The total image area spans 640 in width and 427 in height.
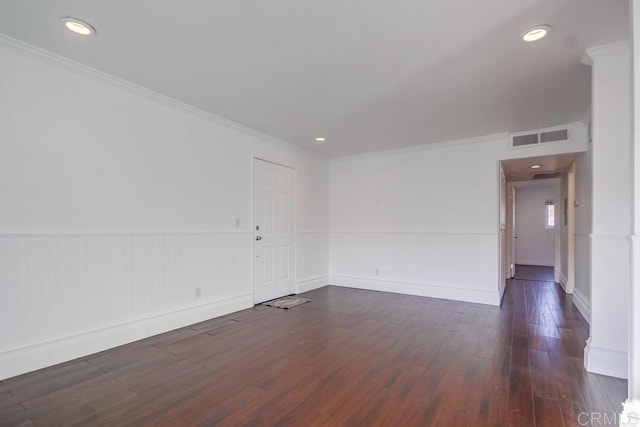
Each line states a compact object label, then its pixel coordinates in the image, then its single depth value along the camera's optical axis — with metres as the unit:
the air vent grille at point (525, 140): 4.43
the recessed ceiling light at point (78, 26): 2.11
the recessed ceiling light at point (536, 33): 2.17
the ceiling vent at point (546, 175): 6.31
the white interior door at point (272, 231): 4.62
